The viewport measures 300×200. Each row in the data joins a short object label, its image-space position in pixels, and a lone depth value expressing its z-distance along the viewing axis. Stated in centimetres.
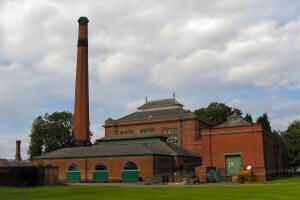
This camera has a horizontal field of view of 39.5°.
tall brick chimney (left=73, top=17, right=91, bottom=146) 6838
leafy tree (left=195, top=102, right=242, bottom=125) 9206
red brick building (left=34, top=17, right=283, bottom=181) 5334
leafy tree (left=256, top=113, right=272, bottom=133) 8250
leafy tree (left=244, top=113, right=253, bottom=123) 8471
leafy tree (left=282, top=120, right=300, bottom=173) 6894
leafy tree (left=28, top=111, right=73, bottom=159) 8119
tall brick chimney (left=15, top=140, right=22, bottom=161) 8770
